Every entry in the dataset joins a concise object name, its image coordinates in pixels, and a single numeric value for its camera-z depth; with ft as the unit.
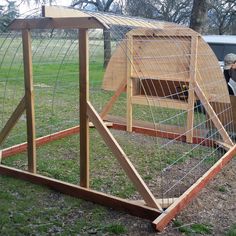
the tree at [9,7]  36.97
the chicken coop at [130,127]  12.64
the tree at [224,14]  75.51
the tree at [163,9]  66.23
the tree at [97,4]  67.56
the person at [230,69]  21.84
